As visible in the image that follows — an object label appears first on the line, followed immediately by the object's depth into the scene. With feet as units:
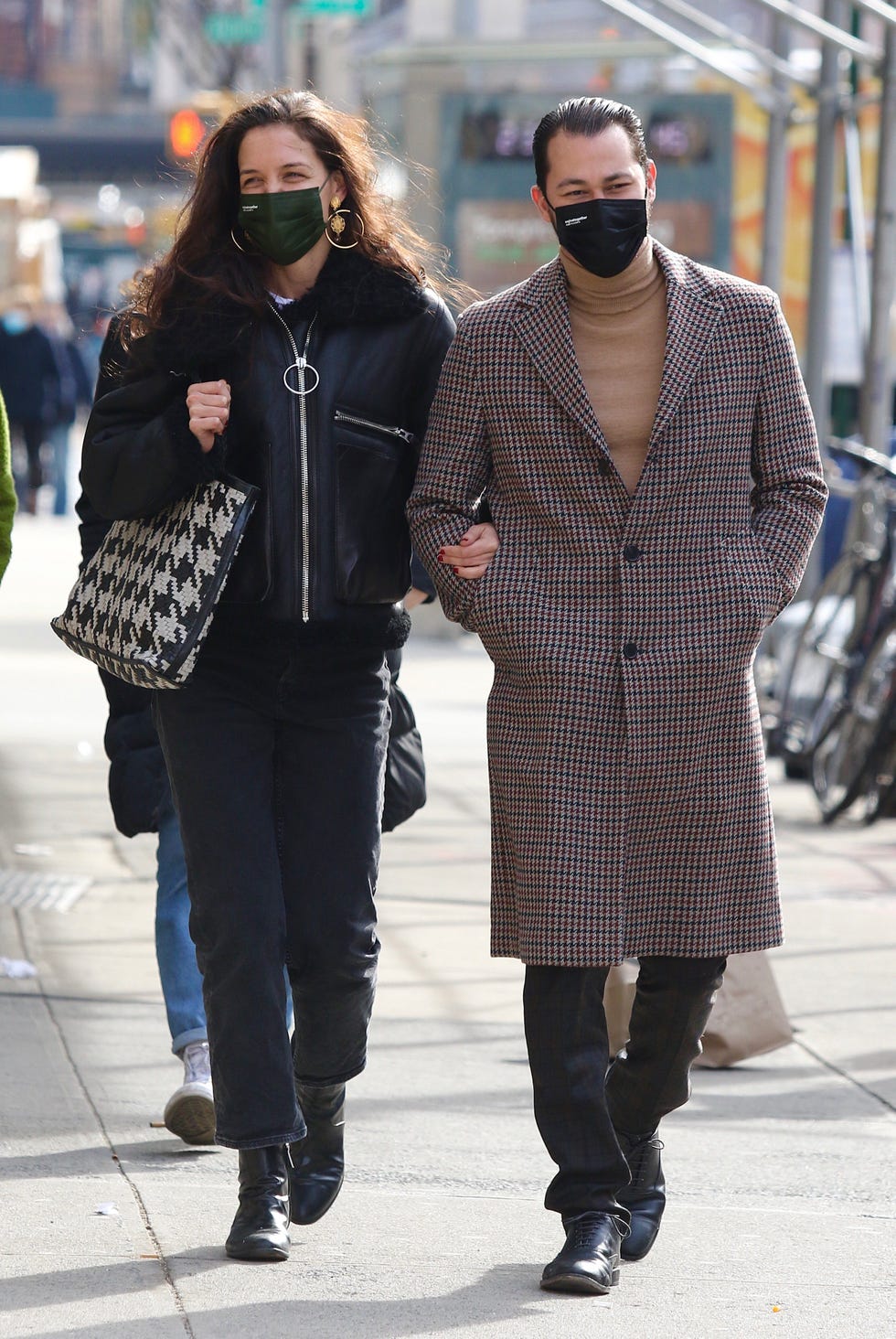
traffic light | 151.53
